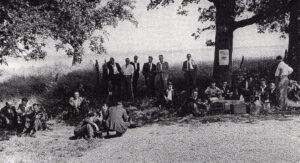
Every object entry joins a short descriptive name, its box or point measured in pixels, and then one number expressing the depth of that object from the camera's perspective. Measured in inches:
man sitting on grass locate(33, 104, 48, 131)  575.8
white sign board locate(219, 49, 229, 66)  734.5
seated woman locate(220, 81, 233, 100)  662.5
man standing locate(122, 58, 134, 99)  709.3
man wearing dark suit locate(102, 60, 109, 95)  725.9
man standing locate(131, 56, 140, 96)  719.6
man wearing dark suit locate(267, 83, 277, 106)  651.1
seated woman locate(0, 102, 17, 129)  609.9
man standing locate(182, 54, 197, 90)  720.3
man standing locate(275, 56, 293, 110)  635.5
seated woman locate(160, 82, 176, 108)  668.1
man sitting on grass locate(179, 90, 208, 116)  614.5
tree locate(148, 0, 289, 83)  721.6
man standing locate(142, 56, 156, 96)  717.3
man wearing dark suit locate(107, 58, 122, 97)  718.5
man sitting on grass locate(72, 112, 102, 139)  514.9
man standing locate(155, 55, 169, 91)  705.6
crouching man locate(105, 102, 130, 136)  512.5
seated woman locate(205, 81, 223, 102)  652.7
